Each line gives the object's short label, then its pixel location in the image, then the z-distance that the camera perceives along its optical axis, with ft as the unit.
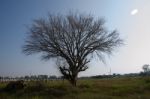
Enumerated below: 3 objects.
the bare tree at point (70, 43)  43.55
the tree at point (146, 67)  160.76
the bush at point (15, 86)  36.37
